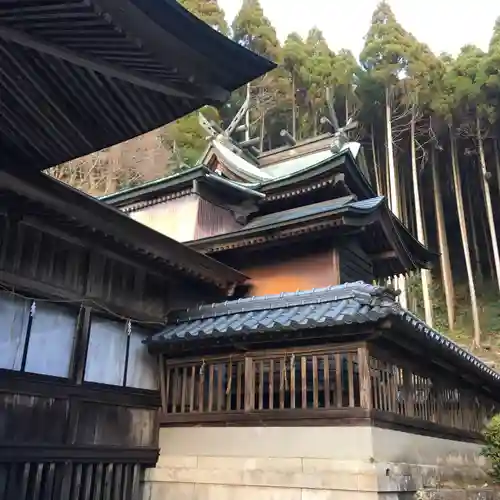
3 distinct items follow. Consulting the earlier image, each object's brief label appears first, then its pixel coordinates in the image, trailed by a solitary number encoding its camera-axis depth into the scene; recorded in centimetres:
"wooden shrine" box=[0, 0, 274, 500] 356
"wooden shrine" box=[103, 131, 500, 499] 615
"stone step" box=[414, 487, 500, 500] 648
